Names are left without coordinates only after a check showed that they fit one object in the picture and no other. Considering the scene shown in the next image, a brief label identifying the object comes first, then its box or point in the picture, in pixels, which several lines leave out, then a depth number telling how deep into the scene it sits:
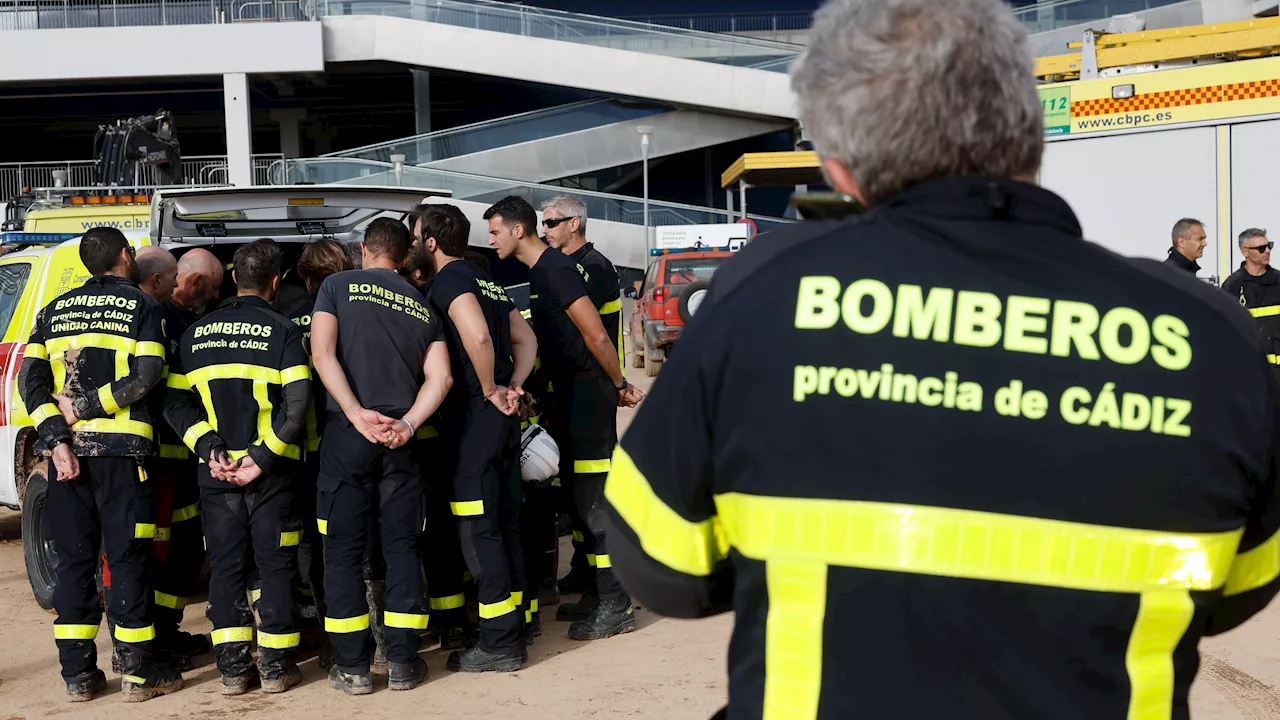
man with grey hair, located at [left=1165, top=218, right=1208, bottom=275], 8.37
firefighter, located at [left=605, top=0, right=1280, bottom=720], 1.50
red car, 18.27
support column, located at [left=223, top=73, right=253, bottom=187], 30.38
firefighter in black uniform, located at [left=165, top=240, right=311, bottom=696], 5.47
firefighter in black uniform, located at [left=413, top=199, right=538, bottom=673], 5.75
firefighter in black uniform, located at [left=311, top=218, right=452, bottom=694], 5.46
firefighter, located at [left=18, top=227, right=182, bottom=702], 5.53
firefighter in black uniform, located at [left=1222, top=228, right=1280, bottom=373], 8.80
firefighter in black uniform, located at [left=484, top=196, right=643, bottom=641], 6.34
